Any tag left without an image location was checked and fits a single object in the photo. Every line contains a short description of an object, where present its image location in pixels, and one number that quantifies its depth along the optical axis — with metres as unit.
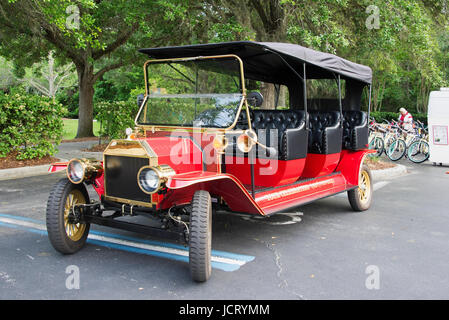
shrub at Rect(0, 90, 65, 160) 9.38
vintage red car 3.92
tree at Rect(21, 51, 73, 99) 39.28
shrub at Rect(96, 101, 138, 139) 12.77
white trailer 11.78
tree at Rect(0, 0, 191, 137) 9.05
